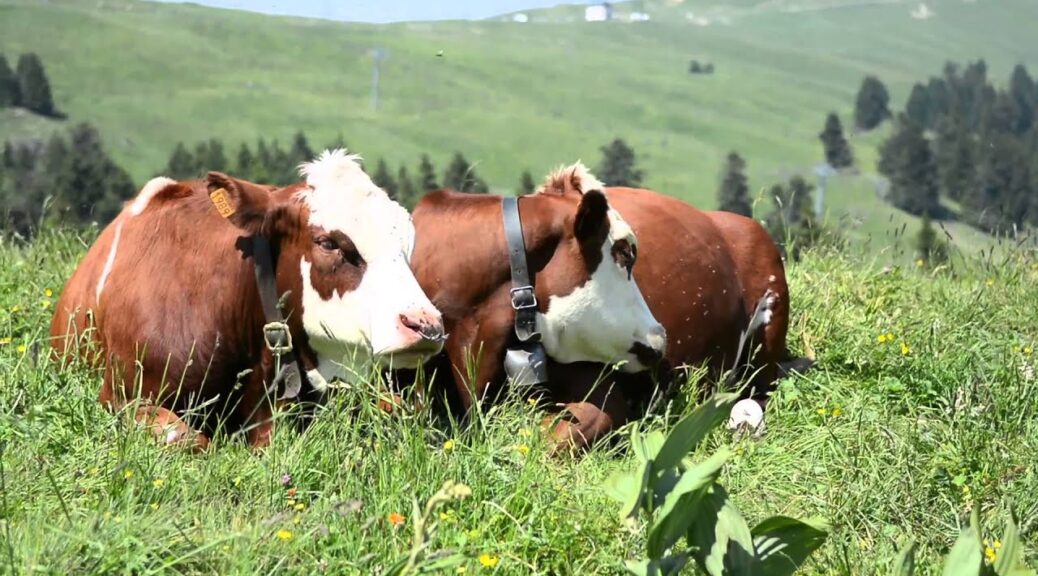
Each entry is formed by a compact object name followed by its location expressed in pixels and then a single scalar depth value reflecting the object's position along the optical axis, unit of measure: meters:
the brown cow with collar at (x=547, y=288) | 7.16
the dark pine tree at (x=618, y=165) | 64.85
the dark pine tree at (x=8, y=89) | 132.12
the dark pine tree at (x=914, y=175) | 135.00
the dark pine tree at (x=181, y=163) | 99.43
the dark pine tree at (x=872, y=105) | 190.25
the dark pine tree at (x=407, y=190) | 65.94
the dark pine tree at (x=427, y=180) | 68.45
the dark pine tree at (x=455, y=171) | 65.69
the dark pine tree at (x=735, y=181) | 107.75
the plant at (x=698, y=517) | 3.80
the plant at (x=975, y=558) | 3.78
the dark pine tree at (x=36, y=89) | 133.75
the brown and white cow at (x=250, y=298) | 6.28
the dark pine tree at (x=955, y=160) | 121.74
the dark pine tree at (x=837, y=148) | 164.00
